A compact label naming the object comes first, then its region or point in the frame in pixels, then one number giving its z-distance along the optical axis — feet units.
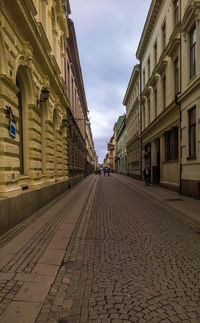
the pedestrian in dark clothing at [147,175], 58.13
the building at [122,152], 142.87
